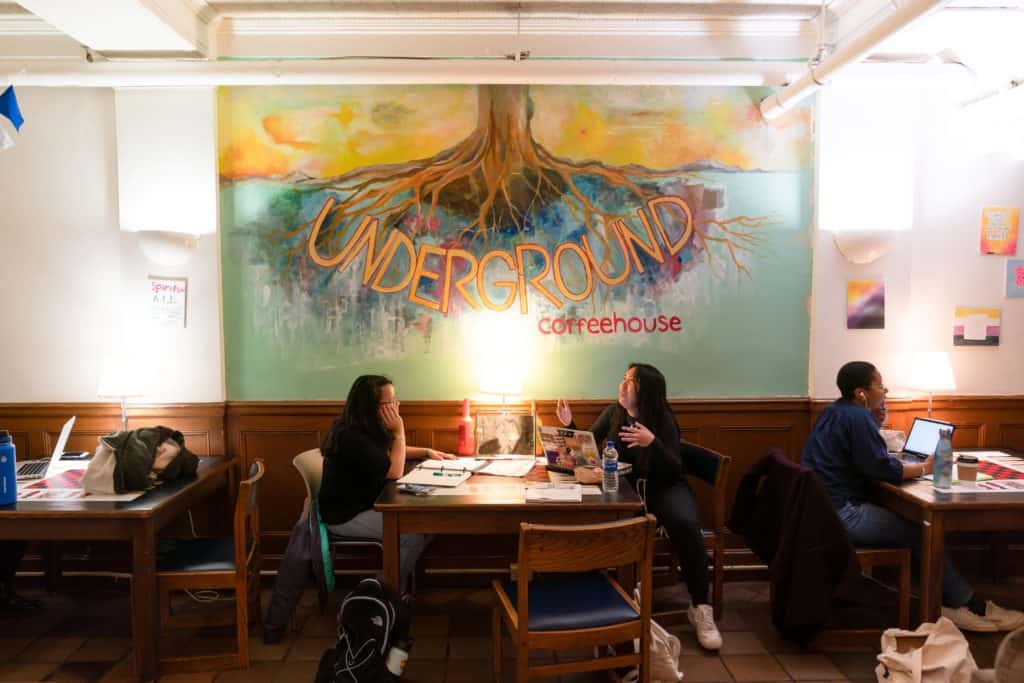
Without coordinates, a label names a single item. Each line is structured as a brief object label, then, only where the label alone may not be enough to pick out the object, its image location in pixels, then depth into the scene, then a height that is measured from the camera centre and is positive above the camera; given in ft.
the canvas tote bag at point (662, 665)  9.43 -4.84
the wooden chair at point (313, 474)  11.42 -2.77
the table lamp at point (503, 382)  12.78 -1.31
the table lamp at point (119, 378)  12.09 -1.20
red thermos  12.82 -2.36
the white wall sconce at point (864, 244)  12.96 +1.29
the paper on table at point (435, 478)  10.64 -2.65
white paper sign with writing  13.01 +0.17
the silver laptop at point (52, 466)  11.45 -2.74
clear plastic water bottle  10.20 -2.34
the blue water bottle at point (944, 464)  10.45 -2.30
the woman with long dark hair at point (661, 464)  11.10 -2.55
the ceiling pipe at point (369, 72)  12.10 +4.22
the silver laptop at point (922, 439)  12.00 -2.24
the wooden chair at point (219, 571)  9.83 -3.76
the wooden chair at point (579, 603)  7.72 -3.66
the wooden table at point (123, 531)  9.56 -3.09
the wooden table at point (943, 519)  9.87 -2.98
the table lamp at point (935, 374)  12.76 -1.13
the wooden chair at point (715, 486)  11.50 -2.96
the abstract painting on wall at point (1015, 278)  13.62 +0.70
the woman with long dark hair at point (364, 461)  10.75 -2.37
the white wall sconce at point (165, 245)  12.59 +1.19
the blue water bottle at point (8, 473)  9.78 -2.34
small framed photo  12.97 -2.30
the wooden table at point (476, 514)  9.57 -2.84
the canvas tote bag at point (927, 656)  9.12 -4.63
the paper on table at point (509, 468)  11.32 -2.65
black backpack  9.14 -4.33
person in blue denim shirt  10.71 -2.55
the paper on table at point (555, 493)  9.79 -2.64
